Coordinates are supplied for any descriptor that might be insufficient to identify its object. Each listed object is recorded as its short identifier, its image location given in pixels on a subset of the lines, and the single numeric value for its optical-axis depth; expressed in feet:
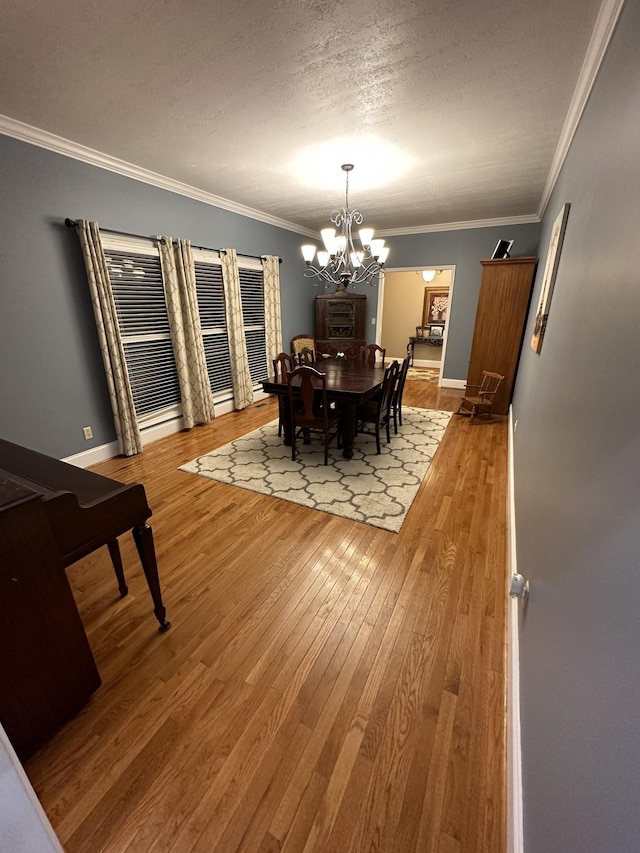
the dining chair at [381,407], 11.07
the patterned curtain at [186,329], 12.01
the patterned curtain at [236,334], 14.21
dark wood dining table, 10.08
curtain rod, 9.27
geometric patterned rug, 8.67
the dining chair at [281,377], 11.18
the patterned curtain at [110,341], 9.61
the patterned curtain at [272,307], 16.34
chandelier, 10.33
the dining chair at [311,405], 9.92
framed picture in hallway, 24.31
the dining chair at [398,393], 12.65
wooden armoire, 14.16
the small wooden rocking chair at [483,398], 14.49
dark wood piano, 3.33
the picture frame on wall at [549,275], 7.07
